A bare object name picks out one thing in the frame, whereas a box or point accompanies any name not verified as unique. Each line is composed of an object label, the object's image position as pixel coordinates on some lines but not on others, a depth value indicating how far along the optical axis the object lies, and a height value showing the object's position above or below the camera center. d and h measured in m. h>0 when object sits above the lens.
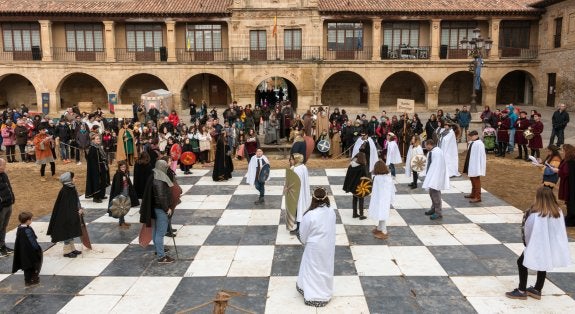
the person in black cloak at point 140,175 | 10.69 -1.55
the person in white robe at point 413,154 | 12.20 -1.26
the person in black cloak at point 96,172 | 11.62 -1.61
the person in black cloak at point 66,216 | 7.91 -1.85
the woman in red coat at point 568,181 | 9.27 -1.51
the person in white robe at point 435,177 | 9.90 -1.50
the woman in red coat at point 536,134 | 15.64 -0.94
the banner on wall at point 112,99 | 30.98 +0.60
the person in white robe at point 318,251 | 6.31 -1.97
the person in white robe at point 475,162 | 11.16 -1.36
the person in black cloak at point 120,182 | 9.82 -1.58
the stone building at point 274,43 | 30.44 +4.46
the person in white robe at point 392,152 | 13.55 -1.33
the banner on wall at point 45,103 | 31.37 +0.35
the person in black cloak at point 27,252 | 7.00 -2.19
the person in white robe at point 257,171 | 11.20 -1.57
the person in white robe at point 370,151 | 13.33 -1.27
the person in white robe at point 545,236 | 6.11 -1.73
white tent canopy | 26.25 +0.50
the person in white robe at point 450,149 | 12.73 -1.17
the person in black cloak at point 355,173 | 9.76 -1.39
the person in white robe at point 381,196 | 8.89 -1.71
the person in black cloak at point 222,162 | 13.73 -1.64
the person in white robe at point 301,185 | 9.02 -1.53
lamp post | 21.37 +2.69
